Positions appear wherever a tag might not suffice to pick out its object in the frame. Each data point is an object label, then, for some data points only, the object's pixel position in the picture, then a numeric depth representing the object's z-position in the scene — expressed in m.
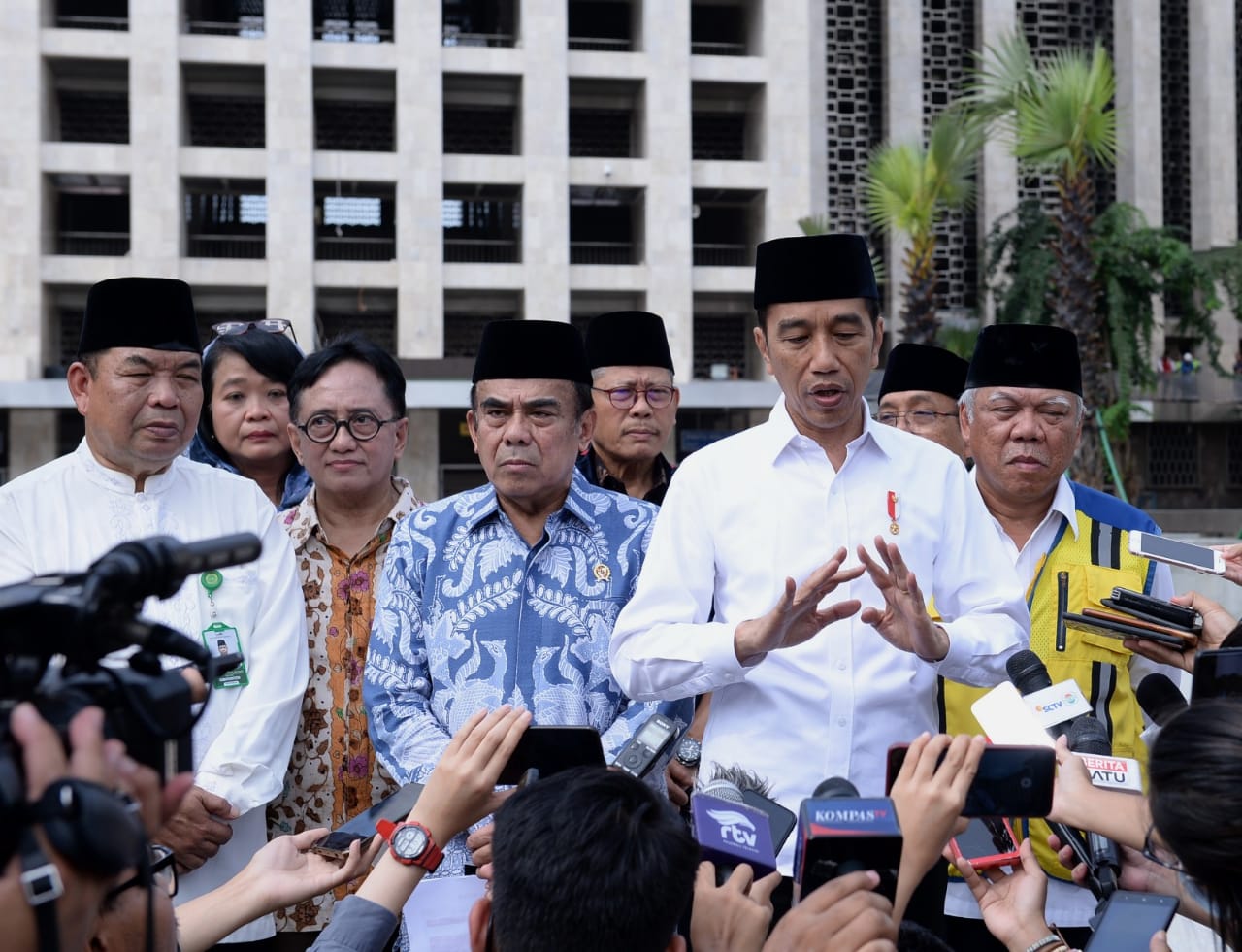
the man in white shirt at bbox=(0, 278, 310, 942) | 3.32
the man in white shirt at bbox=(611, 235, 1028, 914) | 2.93
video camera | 1.37
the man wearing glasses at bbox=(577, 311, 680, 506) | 4.84
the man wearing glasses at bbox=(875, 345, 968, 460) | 5.37
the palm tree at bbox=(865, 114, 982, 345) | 18.67
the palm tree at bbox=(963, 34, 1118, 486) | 16.00
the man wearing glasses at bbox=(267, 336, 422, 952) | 3.65
